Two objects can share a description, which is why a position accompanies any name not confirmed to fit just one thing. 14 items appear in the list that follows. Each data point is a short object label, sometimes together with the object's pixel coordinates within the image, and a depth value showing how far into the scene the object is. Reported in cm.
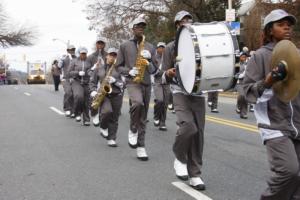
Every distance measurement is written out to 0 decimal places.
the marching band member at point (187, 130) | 647
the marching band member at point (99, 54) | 1061
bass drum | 587
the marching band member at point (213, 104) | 1665
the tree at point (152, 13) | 3616
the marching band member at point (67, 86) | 1552
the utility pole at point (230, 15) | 2570
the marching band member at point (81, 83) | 1309
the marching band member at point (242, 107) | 1486
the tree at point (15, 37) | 6525
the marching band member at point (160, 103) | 1255
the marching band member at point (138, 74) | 833
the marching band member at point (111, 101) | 973
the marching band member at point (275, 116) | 458
